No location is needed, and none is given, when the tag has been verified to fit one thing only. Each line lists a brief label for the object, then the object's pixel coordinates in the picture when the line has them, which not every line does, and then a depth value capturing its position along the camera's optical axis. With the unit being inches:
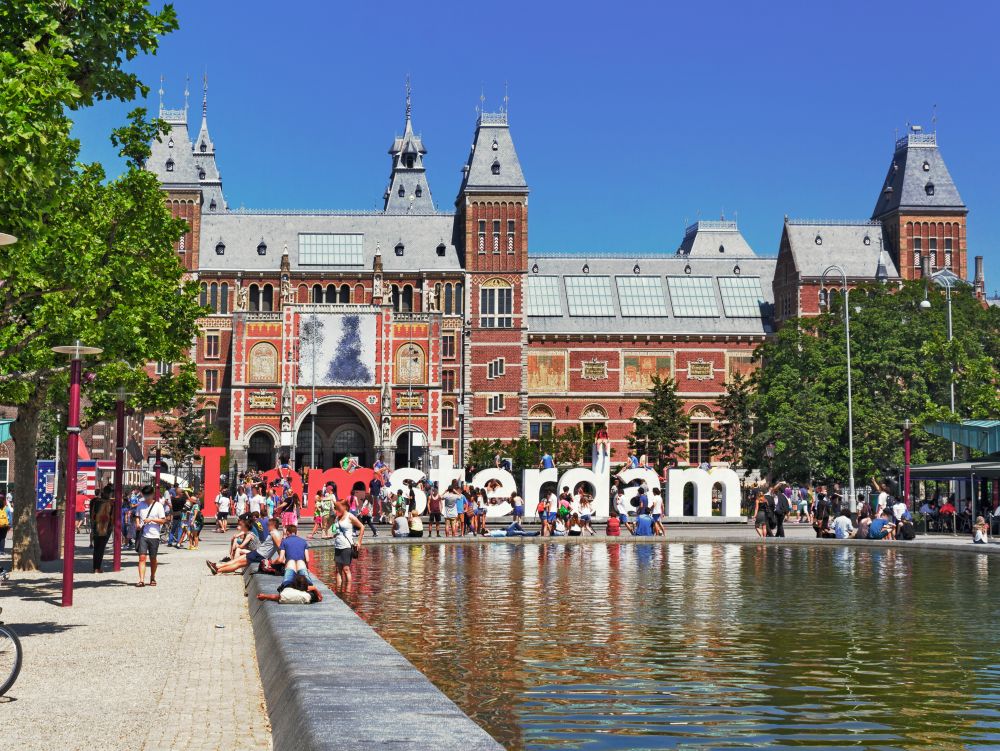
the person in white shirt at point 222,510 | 1478.8
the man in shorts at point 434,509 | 1332.4
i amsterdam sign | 1615.4
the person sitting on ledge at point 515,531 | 1311.5
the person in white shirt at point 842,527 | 1225.4
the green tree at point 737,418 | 2391.7
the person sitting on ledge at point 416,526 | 1207.6
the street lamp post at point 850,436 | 1728.6
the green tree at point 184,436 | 2571.4
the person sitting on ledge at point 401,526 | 1220.5
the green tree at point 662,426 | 2420.0
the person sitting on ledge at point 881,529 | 1203.9
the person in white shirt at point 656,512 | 1323.8
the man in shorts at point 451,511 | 1302.9
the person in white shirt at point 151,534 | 717.0
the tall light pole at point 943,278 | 2830.5
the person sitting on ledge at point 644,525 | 1289.4
